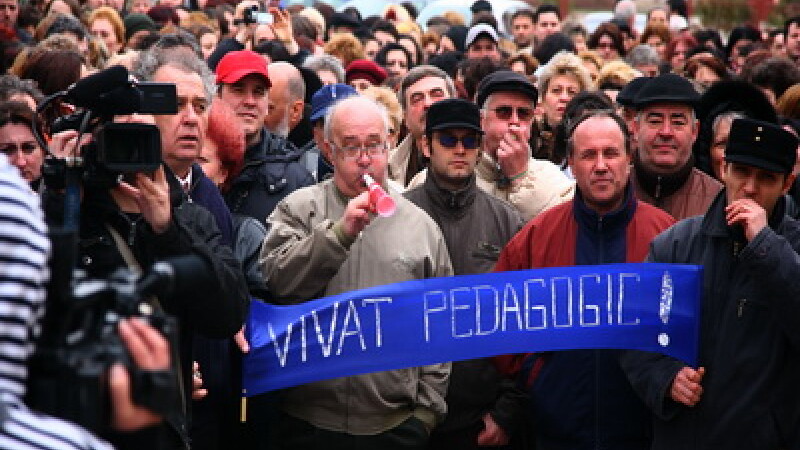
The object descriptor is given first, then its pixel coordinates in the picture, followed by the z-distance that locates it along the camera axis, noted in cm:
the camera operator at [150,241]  926
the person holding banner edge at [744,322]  1068
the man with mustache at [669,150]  1401
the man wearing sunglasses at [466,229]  1277
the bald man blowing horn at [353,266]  1179
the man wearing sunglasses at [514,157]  1446
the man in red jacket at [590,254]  1192
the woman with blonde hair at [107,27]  2530
